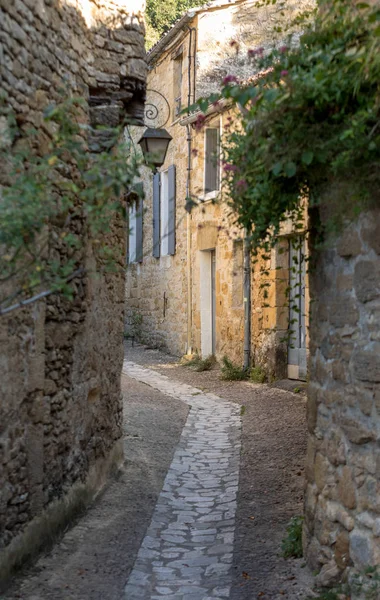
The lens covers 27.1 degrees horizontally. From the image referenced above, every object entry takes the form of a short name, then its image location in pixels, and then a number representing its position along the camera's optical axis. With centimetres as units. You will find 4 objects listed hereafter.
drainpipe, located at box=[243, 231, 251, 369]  1238
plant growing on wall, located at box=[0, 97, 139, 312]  288
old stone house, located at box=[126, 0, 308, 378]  1192
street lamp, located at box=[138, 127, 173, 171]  759
